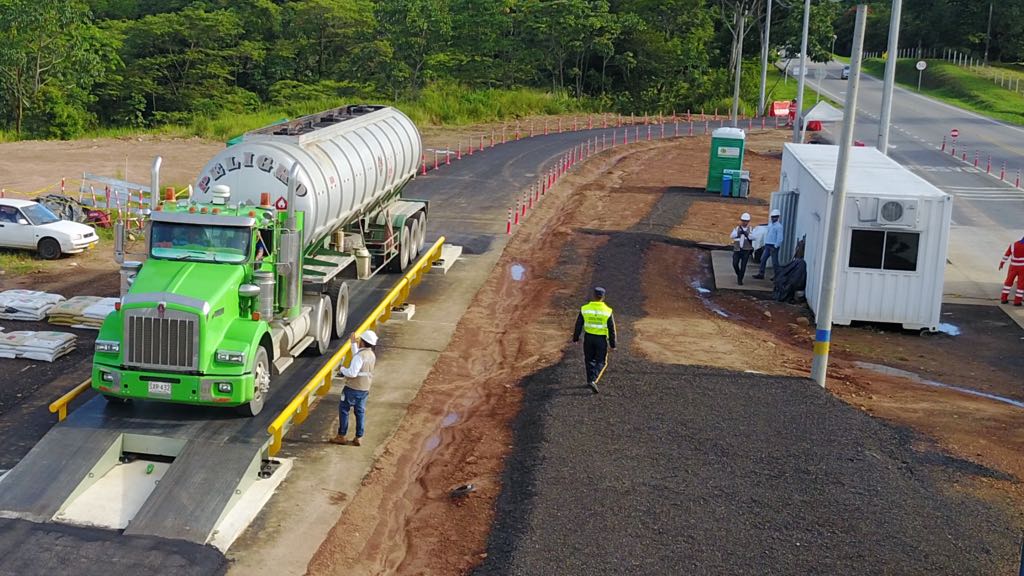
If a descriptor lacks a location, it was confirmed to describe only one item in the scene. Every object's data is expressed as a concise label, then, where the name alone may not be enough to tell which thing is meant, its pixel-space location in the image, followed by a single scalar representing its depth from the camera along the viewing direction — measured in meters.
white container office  22.88
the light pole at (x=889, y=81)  31.48
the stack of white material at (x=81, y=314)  21.39
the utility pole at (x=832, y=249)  18.47
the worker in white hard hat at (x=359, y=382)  15.68
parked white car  27.50
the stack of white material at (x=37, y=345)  19.38
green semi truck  14.80
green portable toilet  42.97
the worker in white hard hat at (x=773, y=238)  27.23
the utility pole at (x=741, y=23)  75.57
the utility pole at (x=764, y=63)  60.72
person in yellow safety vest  17.23
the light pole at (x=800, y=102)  43.22
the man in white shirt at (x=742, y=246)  27.02
